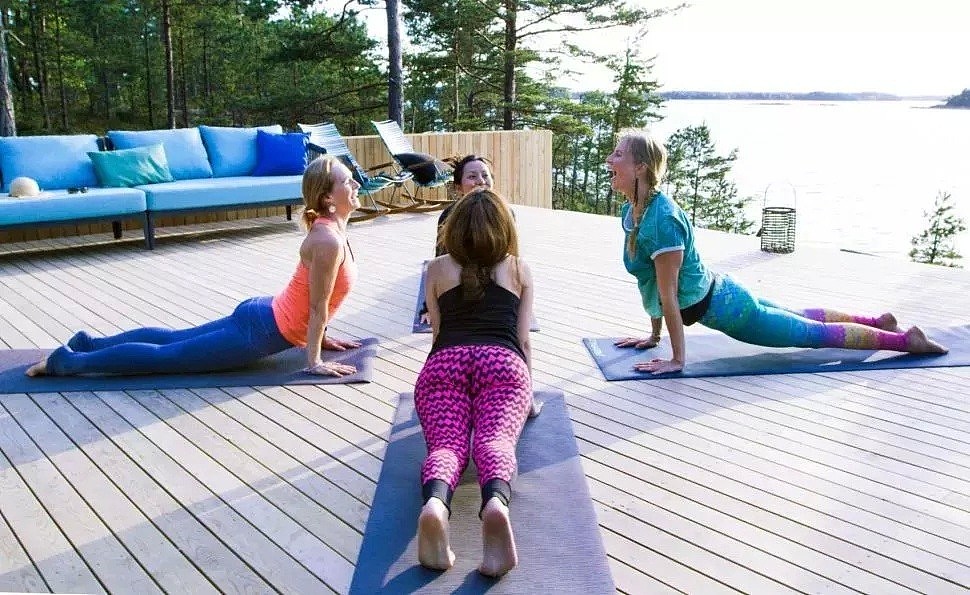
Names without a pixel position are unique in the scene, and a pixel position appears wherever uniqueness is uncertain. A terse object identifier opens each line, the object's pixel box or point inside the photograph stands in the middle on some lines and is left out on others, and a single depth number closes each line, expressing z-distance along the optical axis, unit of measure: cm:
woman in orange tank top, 308
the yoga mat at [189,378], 310
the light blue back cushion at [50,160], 580
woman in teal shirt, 311
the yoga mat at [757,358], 326
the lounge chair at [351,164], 731
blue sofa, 563
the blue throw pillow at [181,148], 648
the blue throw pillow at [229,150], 691
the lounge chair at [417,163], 753
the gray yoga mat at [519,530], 175
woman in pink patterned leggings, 198
